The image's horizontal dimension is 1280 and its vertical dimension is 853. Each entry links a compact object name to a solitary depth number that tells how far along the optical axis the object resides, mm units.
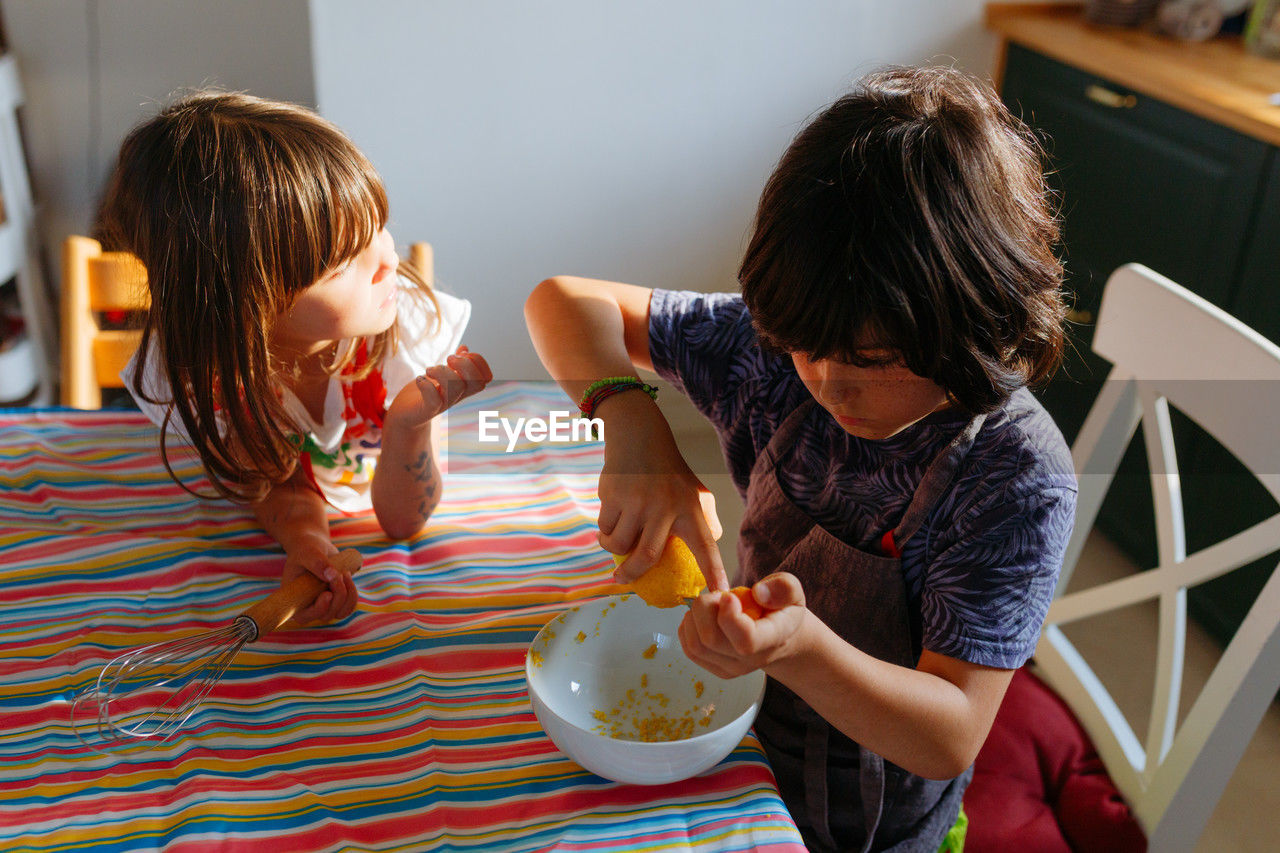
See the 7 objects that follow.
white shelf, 2070
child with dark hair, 638
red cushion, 935
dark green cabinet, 1606
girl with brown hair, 870
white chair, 833
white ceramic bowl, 756
